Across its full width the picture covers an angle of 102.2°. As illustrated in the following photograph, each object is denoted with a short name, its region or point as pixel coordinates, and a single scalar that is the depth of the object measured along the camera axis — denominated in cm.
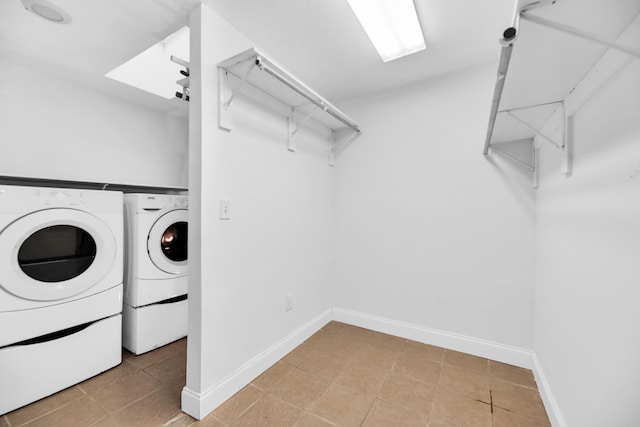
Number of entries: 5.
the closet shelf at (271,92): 141
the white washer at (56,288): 142
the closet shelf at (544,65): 70
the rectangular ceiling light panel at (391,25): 146
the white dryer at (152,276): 199
